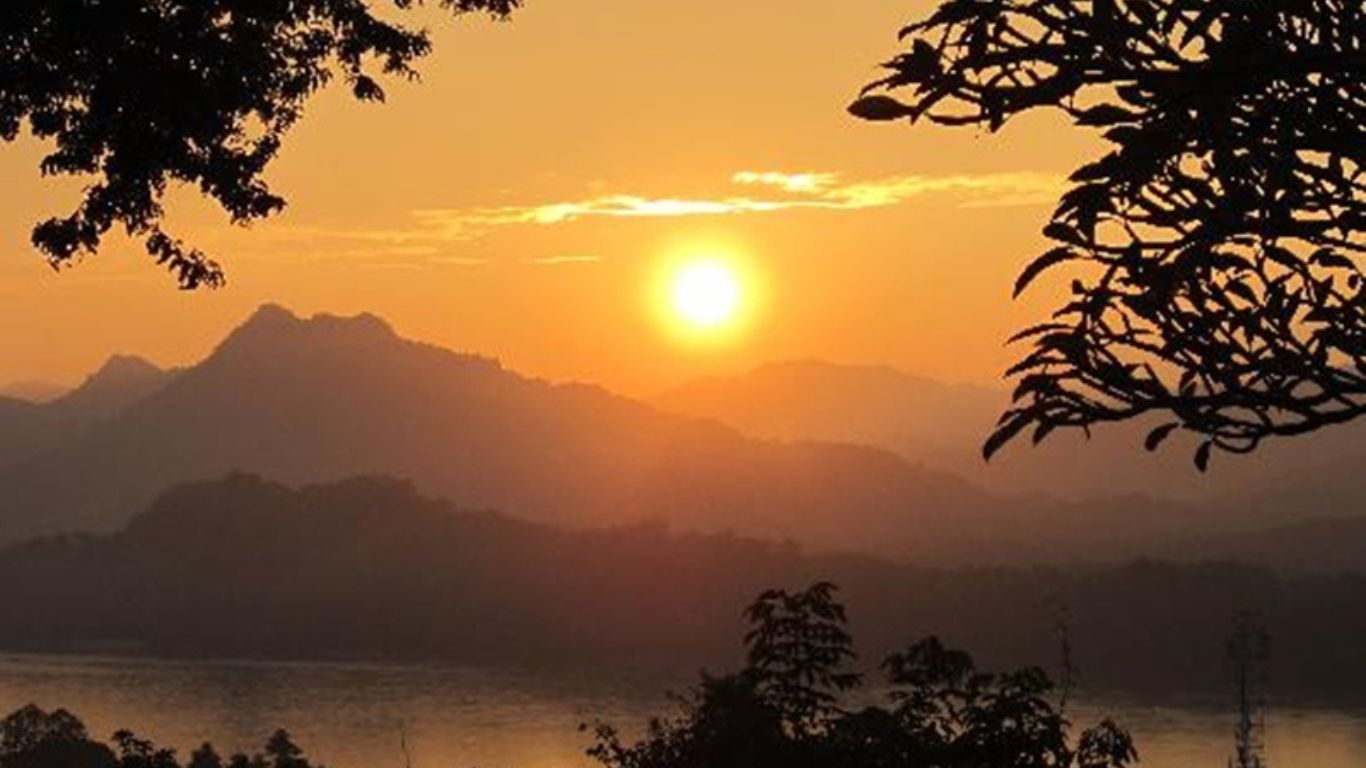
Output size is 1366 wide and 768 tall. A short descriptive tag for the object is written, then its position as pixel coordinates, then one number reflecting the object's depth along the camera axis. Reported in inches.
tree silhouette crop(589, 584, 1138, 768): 926.4
